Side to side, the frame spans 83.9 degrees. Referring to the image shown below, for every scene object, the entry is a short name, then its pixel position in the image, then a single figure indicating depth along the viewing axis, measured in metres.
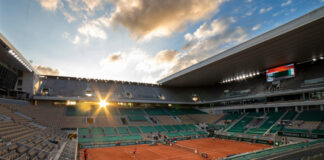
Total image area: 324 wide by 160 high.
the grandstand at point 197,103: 21.42
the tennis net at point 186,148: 26.51
